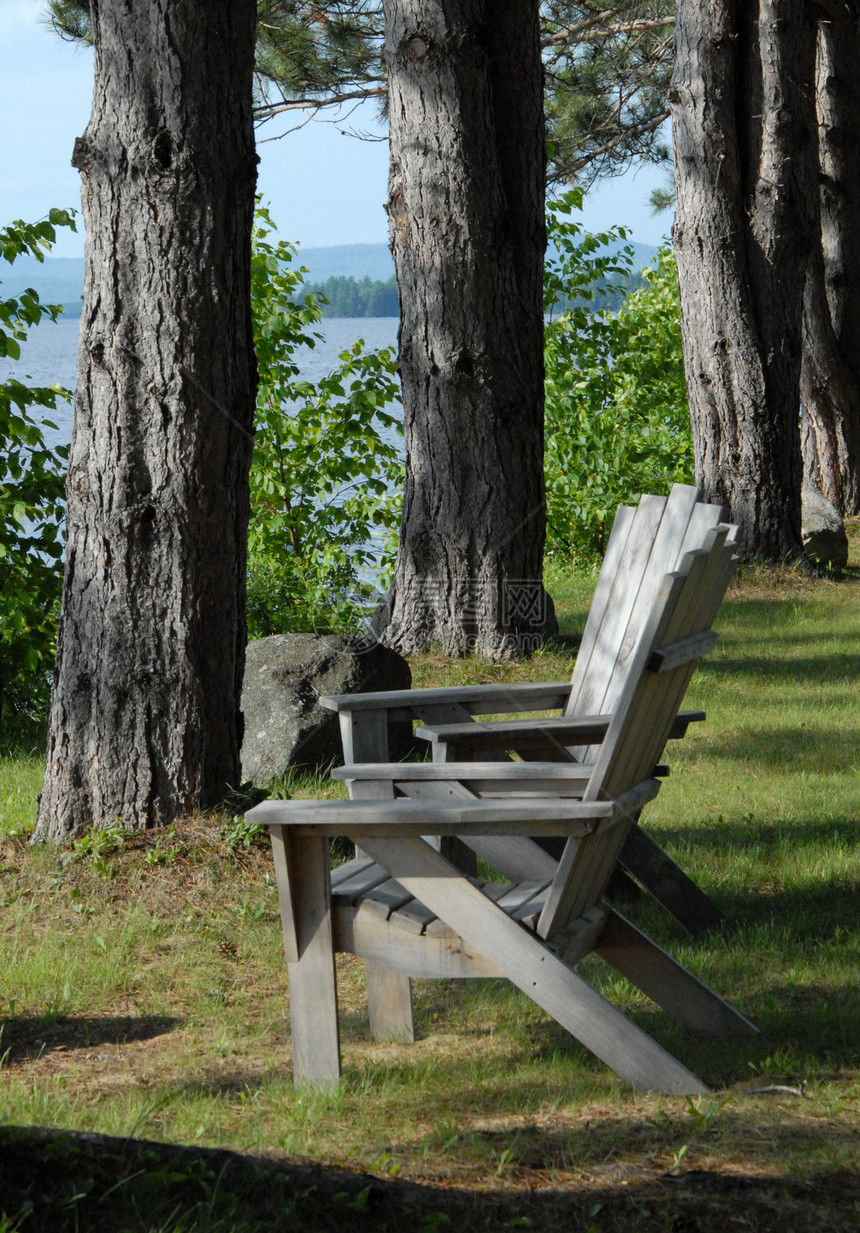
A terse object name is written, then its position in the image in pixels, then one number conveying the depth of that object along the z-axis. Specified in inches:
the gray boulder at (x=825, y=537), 881.5
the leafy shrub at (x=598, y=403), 1255.5
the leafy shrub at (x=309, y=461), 914.7
